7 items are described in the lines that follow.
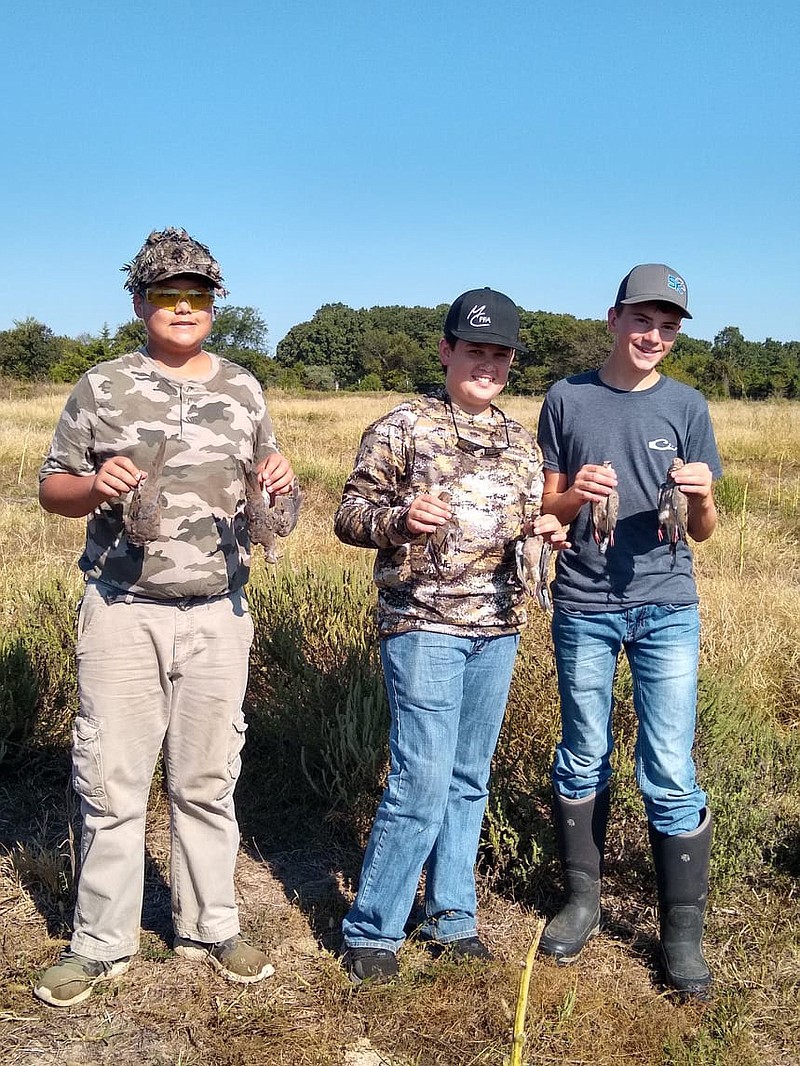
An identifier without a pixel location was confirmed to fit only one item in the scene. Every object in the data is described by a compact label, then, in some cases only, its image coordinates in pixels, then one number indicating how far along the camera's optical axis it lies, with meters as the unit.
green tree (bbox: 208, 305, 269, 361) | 75.75
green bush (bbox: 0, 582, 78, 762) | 4.40
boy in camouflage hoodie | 2.81
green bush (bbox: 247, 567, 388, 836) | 3.97
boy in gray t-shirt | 2.96
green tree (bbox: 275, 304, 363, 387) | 98.75
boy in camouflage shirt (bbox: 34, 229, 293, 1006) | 2.75
